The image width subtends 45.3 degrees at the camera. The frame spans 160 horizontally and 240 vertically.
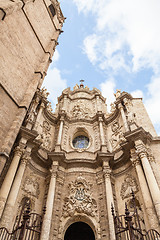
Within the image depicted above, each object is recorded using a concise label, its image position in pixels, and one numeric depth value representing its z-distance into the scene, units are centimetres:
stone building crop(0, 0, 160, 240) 964
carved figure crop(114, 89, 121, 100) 1663
